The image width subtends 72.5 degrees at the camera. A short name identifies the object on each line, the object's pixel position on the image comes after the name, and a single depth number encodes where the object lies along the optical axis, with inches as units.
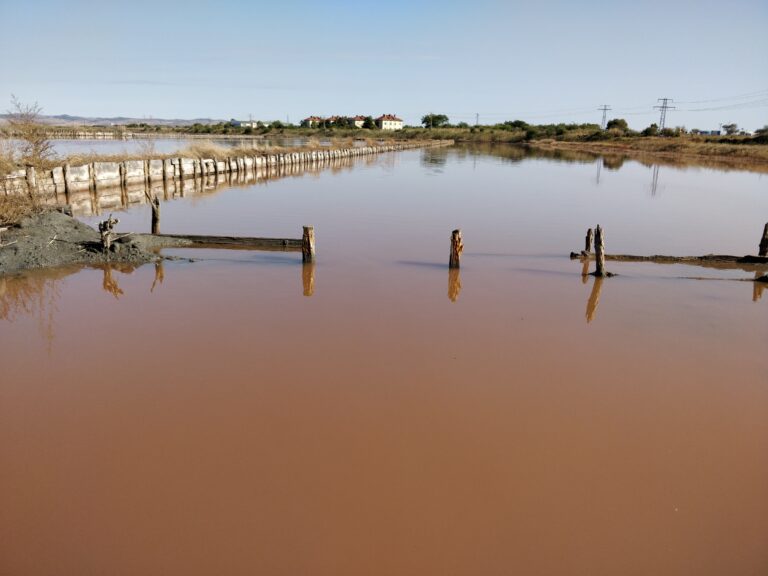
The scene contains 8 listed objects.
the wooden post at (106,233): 414.3
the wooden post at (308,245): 416.2
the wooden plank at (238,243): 446.6
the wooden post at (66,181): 699.4
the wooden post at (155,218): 490.3
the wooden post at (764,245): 467.4
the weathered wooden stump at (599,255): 417.1
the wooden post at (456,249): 418.0
